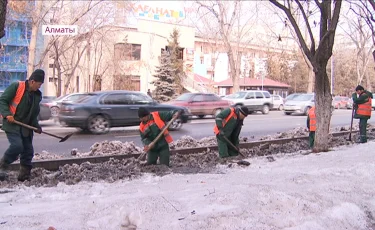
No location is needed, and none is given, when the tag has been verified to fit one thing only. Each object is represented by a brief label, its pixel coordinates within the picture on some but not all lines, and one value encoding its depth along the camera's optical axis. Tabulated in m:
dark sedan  13.73
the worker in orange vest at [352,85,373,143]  11.12
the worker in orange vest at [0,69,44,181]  5.80
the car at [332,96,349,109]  41.28
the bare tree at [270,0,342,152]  8.93
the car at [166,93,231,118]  21.62
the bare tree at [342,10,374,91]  34.84
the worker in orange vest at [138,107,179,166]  7.21
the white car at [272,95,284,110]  37.01
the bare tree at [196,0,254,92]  34.94
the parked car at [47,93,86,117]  14.71
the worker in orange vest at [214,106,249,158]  8.29
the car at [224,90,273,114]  28.33
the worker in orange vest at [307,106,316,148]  10.27
